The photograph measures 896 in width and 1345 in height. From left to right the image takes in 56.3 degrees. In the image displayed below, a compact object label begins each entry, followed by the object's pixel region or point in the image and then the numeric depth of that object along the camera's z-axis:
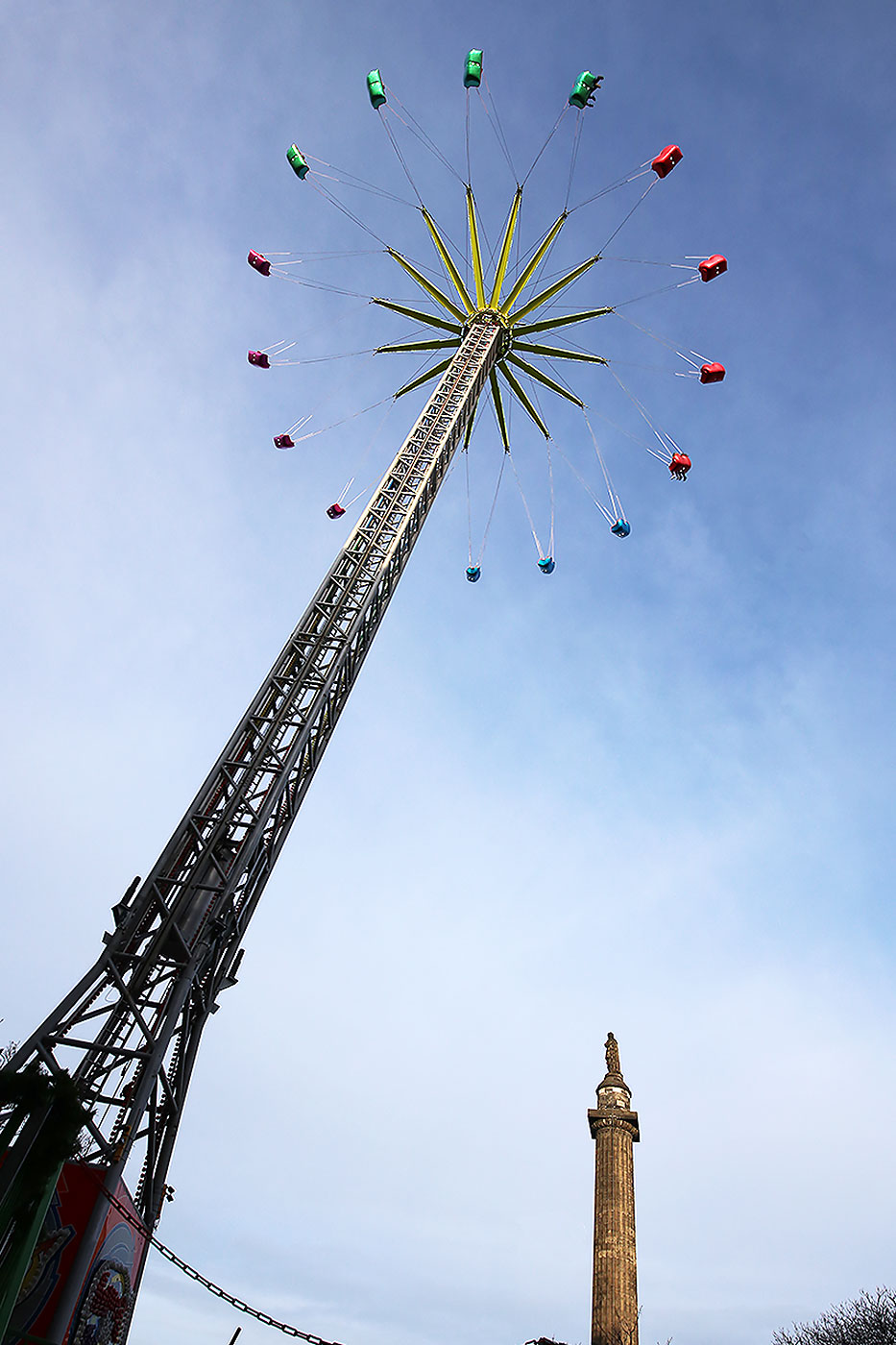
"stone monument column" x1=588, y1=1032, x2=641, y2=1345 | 20.05
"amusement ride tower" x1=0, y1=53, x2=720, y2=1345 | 6.36
